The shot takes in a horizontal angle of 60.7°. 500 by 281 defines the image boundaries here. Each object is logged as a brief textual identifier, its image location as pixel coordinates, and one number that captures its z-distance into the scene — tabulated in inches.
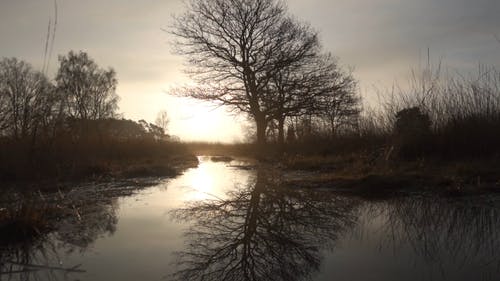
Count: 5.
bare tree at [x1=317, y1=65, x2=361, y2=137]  792.9
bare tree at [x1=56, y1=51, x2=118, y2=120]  1364.4
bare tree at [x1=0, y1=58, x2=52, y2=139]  303.1
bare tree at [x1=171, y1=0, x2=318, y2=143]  779.4
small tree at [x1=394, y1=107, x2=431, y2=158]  365.7
